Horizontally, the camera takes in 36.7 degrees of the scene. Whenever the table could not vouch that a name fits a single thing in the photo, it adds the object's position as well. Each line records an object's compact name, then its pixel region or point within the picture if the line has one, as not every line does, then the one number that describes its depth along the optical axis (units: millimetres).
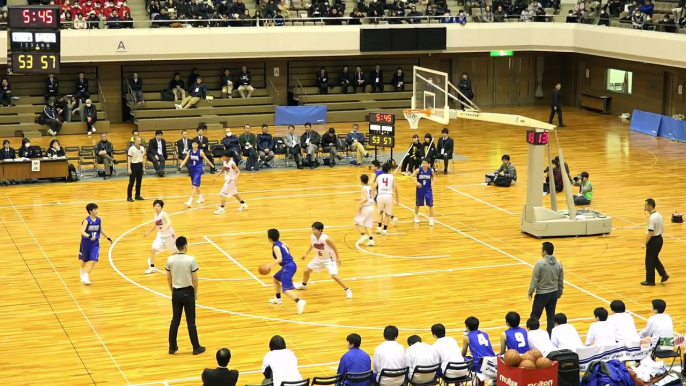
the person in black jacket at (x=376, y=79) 44938
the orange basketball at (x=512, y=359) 13133
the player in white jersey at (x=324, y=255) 19250
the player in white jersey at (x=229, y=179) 26516
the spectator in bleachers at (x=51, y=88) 40125
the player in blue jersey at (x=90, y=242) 20391
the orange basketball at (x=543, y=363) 13109
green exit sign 44875
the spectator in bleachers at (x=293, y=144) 33906
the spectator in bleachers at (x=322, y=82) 44250
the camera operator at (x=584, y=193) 28234
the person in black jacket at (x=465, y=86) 44250
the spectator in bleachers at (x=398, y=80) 45344
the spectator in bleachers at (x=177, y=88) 42125
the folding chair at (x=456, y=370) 14141
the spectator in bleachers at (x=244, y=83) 43281
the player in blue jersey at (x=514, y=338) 14352
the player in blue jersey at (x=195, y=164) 27766
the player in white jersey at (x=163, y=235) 21062
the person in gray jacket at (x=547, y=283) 17016
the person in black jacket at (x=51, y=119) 38969
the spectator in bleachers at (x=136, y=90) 41250
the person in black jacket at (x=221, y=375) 13062
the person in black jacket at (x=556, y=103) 41062
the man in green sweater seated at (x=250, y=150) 33312
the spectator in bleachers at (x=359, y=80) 44812
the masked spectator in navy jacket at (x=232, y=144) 33656
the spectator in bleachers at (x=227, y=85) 43125
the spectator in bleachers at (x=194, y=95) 41938
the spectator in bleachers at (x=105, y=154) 32188
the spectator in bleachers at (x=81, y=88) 40469
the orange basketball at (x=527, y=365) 13062
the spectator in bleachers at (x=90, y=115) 39656
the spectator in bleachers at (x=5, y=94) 39625
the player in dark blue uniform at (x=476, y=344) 14508
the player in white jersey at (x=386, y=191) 24125
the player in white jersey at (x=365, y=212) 22812
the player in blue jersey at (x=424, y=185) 25406
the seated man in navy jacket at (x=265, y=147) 33875
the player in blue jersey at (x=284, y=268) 18500
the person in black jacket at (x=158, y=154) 32562
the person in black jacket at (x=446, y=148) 32312
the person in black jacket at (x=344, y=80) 44406
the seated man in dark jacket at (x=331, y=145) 34312
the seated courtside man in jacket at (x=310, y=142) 33969
